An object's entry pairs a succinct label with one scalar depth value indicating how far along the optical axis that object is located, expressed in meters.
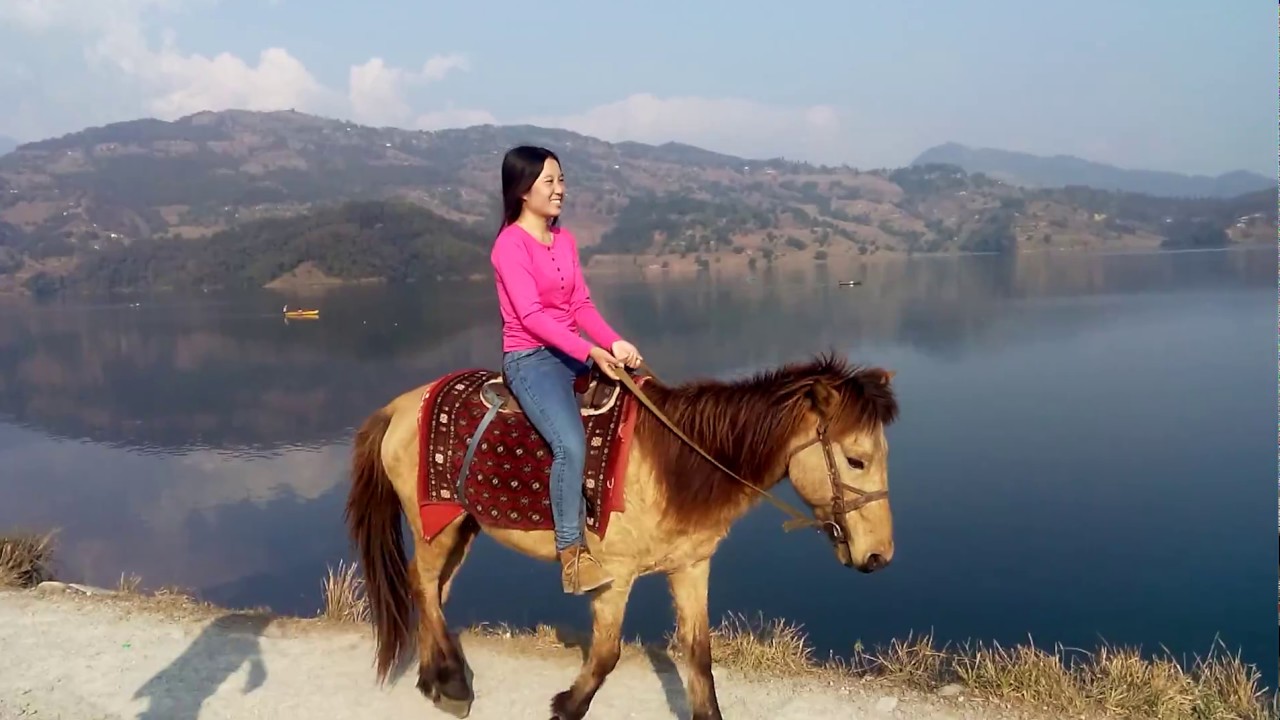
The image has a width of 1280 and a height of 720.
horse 3.15
